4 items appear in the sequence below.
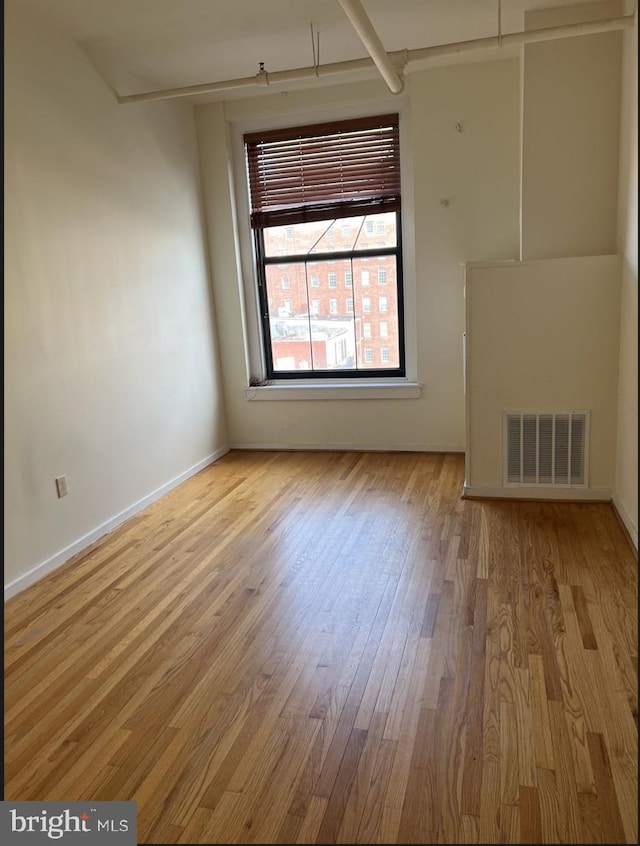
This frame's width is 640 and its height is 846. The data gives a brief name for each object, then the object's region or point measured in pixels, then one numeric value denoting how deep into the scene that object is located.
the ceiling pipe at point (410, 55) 3.19
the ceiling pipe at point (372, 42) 2.54
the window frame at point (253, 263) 4.77
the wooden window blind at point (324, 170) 4.83
